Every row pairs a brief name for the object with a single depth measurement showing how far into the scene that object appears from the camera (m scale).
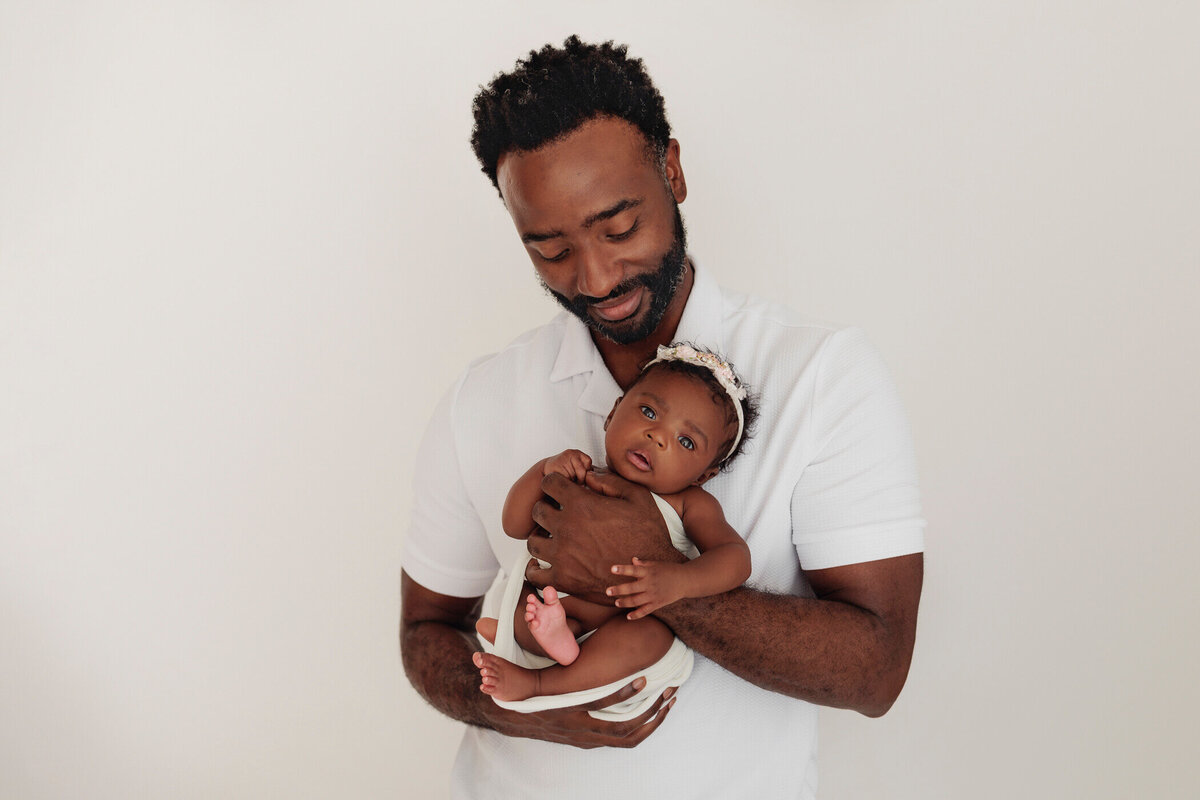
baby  1.73
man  1.84
